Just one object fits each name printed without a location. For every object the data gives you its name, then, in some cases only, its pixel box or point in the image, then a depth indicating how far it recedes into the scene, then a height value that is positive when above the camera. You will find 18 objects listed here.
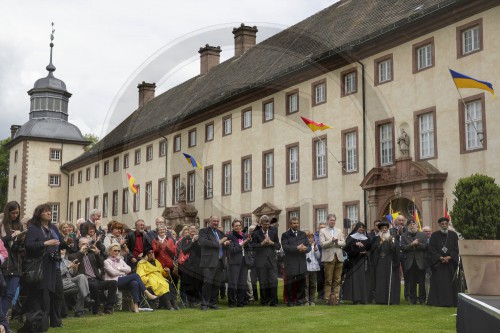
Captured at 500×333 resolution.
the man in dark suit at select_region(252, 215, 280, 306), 15.38 -0.54
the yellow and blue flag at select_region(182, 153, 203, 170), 34.07 +3.64
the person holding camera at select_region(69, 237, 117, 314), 13.72 -0.83
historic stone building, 24.17 +4.95
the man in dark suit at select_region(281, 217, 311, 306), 15.32 -0.58
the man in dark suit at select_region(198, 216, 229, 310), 14.73 -0.51
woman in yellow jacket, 14.78 -0.96
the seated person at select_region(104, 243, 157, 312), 14.08 -0.83
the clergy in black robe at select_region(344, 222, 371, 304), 15.74 -0.77
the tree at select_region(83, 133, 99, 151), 83.82 +11.90
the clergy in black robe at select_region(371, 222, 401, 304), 15.60 -0.77
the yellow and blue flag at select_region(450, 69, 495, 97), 20.39 +4.43
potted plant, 20.80 +0.75
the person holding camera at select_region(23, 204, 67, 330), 10.72 -0.36
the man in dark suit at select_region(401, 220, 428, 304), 15.80 -0.59
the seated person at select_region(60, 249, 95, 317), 13.23 -0.96
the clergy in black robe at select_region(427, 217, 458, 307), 14.88 -0.72
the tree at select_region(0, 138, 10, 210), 78.00 +6.94
